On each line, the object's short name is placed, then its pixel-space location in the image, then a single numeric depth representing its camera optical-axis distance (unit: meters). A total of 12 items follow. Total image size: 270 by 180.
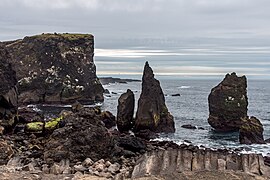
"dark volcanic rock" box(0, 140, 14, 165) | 25.12
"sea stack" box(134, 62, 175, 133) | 55.31
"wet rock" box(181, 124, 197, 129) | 63.00
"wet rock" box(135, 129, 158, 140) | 50.91
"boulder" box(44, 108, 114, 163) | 26.73
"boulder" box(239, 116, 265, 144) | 49.28
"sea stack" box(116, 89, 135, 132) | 56.59
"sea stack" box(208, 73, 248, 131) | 59.50
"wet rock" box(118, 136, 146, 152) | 36.09
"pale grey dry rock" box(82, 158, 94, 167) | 21.97
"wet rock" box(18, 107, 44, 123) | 56.17
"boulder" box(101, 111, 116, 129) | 58.48
